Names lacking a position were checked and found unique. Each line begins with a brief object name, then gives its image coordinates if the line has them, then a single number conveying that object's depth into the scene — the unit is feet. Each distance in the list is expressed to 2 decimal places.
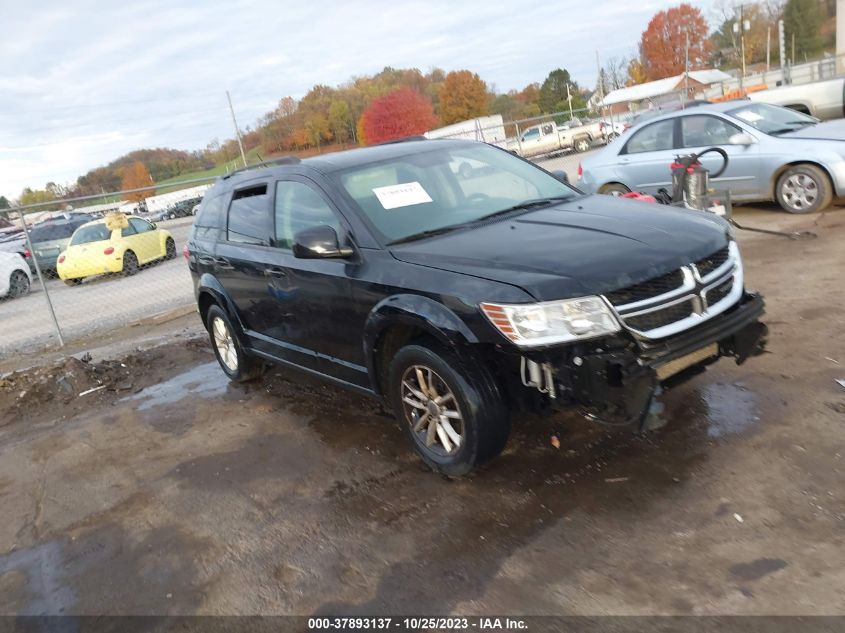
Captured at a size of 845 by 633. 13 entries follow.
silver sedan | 30.89
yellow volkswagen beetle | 51.26
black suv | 10.93
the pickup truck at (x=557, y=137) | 110.01
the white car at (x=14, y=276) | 50.63
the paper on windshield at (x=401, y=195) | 14.49
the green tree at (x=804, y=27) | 266.57
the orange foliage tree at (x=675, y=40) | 288.30
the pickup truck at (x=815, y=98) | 54.70
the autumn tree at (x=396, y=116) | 204.44
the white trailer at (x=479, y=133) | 71.06
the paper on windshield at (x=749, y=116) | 33.24
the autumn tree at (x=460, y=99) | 287.28
